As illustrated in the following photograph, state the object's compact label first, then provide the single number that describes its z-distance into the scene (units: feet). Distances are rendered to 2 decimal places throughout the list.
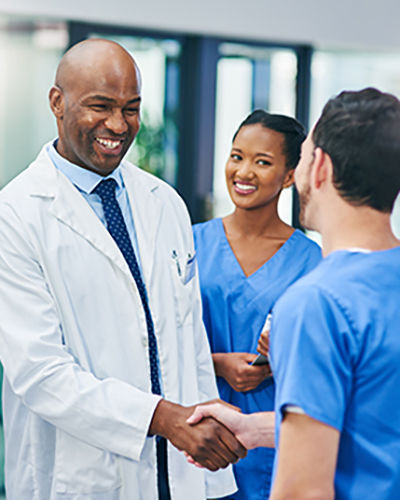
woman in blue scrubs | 8.71
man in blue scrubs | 6.41
